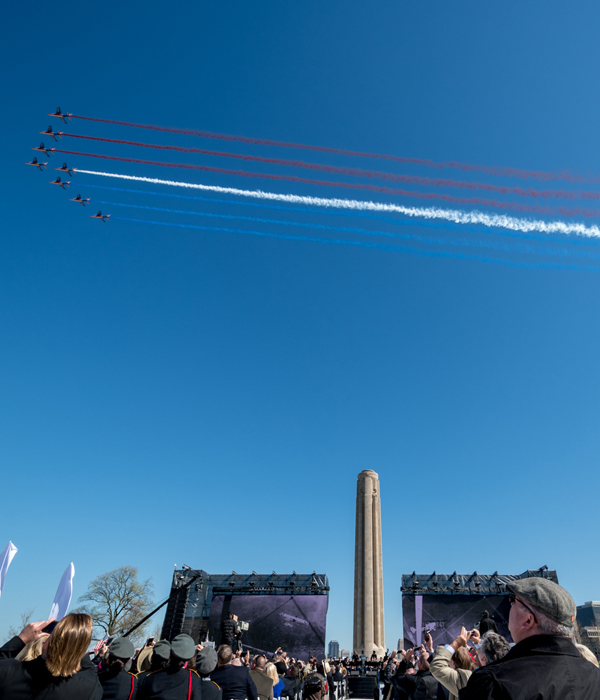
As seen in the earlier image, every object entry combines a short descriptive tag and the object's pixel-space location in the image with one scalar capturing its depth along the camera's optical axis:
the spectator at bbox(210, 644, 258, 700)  5.91
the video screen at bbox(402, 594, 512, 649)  39.19
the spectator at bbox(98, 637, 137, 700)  4.74
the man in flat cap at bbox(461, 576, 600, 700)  2.01
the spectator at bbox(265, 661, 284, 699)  9.29
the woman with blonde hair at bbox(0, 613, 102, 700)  3.10
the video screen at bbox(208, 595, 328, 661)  39.84
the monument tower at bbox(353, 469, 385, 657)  52.53
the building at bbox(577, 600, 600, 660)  115.38
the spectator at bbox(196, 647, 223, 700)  5.20
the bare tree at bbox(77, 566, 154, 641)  49.62
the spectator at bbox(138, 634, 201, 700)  4.54
